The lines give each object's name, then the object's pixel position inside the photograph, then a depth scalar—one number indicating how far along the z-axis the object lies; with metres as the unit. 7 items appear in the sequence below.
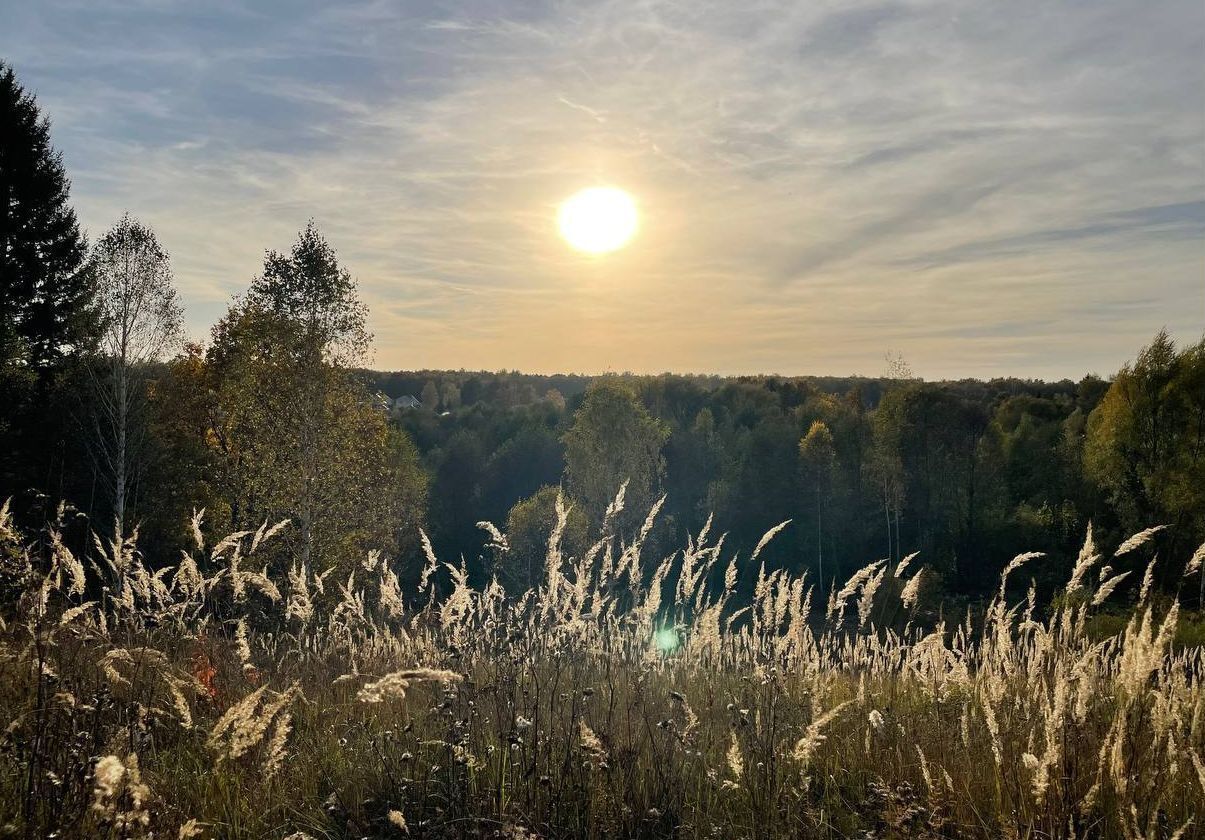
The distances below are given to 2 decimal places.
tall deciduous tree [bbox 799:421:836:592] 51.59
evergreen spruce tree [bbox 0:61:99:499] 24.78
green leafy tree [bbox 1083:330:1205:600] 32.25
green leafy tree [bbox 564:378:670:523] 46.53
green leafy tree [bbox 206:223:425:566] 24.75
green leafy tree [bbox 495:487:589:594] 42.50
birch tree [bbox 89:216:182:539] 25.75
